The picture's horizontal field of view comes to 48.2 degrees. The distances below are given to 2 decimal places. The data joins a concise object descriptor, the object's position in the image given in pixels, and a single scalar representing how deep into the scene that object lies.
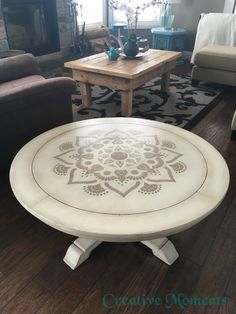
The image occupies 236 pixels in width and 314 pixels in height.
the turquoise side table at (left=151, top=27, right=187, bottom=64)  4.12
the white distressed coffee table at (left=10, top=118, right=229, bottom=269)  0.88
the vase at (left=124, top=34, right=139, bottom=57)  2.71
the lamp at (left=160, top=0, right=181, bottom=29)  4.40
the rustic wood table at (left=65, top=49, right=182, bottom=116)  2.38
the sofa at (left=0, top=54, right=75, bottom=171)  1.57
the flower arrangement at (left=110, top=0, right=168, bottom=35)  2.76
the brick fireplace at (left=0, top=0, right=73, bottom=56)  3.76
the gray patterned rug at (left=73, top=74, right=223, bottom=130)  2.63
